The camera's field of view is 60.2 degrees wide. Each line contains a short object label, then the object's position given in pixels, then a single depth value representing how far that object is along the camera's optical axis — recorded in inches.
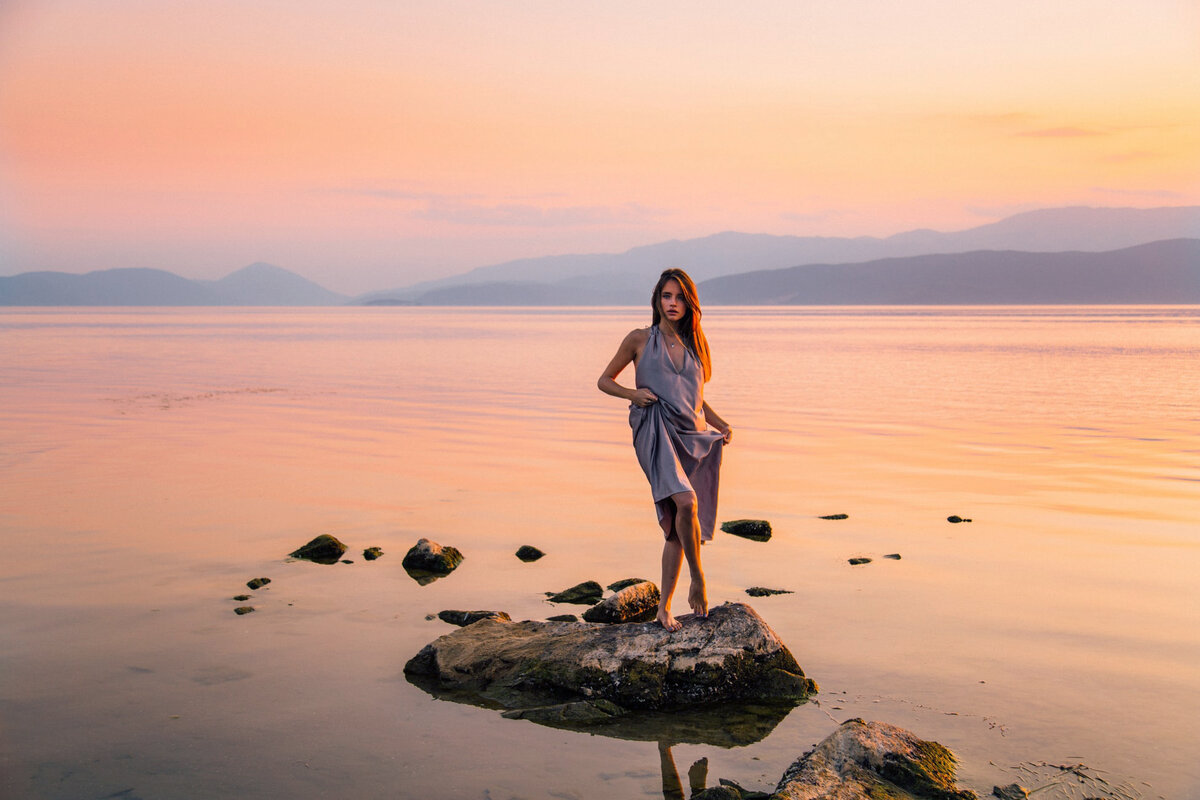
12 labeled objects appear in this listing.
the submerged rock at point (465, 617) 329.8
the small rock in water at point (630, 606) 328.8
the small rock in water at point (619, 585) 363.3
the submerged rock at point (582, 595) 358.4
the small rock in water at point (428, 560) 396.2
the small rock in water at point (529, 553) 416.5
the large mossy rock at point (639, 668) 267.9
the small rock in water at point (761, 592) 366.9
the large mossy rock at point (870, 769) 204.1
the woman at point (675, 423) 280.5
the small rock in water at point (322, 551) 414.0
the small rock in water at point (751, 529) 456.8
